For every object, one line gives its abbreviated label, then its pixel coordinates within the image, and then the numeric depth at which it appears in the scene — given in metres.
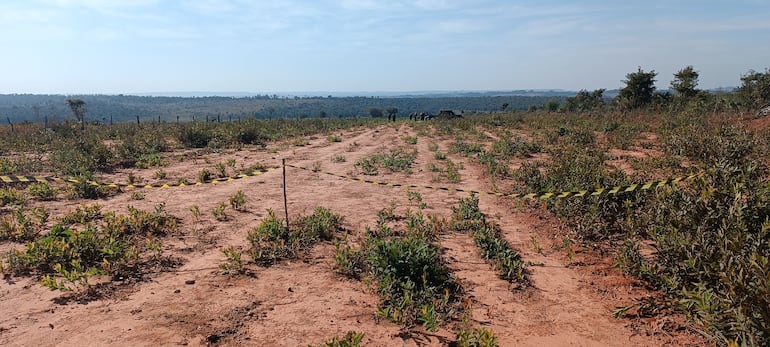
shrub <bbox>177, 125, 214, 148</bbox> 18.14
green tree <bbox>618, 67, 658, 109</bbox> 37.19
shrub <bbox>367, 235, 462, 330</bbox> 3.98
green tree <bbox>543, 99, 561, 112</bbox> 65.43
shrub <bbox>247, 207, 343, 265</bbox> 5.49
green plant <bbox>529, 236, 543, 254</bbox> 5.69
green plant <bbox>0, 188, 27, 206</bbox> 7.93
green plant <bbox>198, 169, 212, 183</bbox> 10.48
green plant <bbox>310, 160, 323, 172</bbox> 12.53
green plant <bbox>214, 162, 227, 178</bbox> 11.43
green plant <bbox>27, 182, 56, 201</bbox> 8.32
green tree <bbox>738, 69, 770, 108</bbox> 23.13
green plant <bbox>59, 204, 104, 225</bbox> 6.73
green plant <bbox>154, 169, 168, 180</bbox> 10.89
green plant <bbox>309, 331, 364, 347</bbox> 3.21
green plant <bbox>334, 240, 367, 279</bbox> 5.00
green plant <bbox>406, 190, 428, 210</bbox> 7.77
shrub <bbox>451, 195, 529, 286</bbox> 4.90
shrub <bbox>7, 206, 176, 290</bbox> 4.65
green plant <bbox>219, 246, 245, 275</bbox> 5.01
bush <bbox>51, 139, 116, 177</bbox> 11.05
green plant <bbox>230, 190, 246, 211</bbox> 7.78
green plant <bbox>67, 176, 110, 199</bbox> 8.45
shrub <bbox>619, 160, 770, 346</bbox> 2.86
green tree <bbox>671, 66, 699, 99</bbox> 33.50
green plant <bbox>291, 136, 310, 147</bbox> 19.45
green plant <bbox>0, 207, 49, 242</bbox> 5.99
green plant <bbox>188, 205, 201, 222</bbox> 7.09
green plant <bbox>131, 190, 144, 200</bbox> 8.30
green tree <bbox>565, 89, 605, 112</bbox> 45.34
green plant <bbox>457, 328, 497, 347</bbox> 3.28
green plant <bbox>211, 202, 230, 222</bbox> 7.18
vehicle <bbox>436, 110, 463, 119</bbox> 42.19
